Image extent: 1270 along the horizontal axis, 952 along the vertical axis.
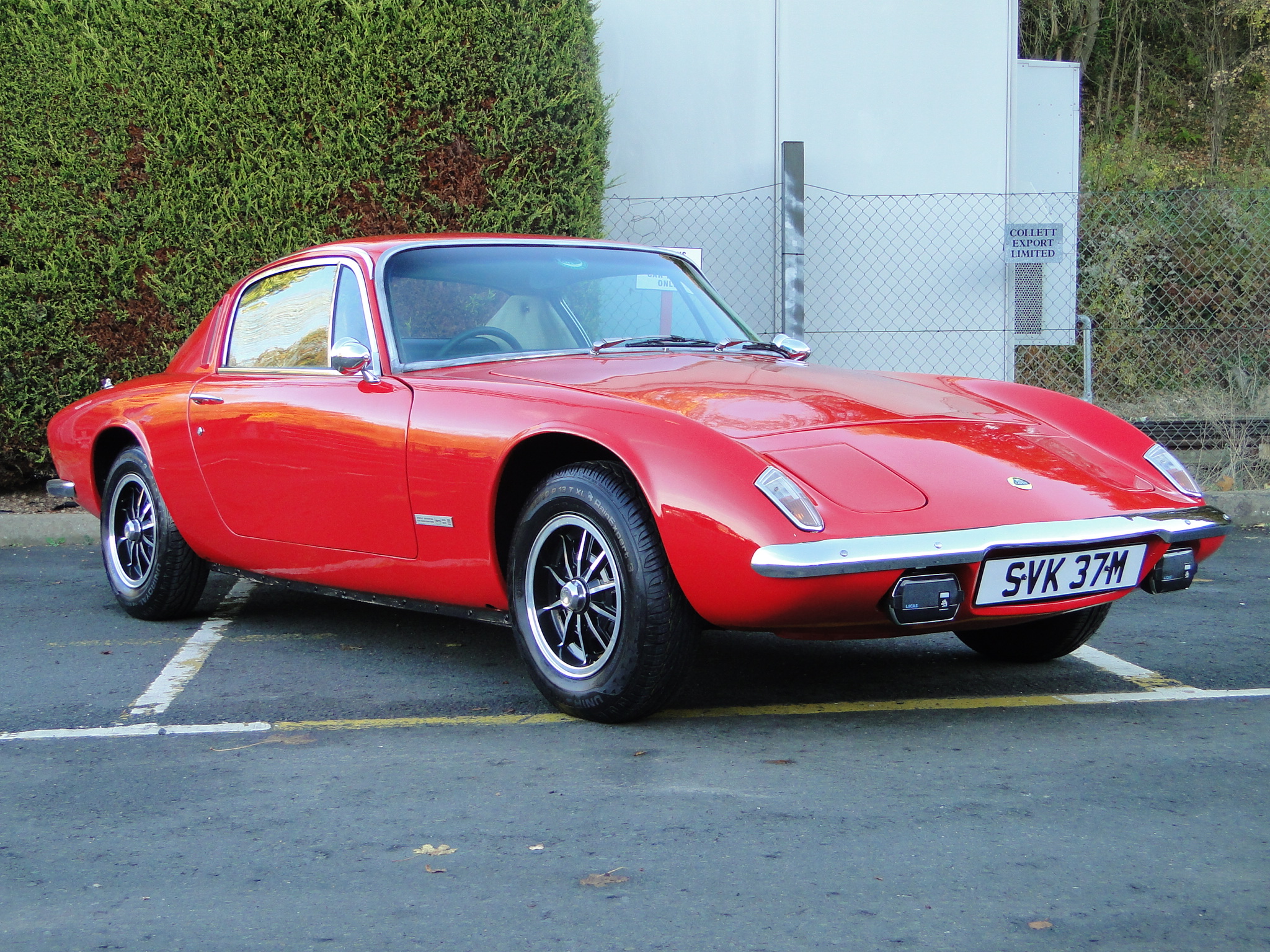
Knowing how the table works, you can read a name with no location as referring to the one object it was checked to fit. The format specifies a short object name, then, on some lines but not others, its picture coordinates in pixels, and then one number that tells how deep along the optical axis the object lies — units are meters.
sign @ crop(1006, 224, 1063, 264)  9.26
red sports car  3.24
